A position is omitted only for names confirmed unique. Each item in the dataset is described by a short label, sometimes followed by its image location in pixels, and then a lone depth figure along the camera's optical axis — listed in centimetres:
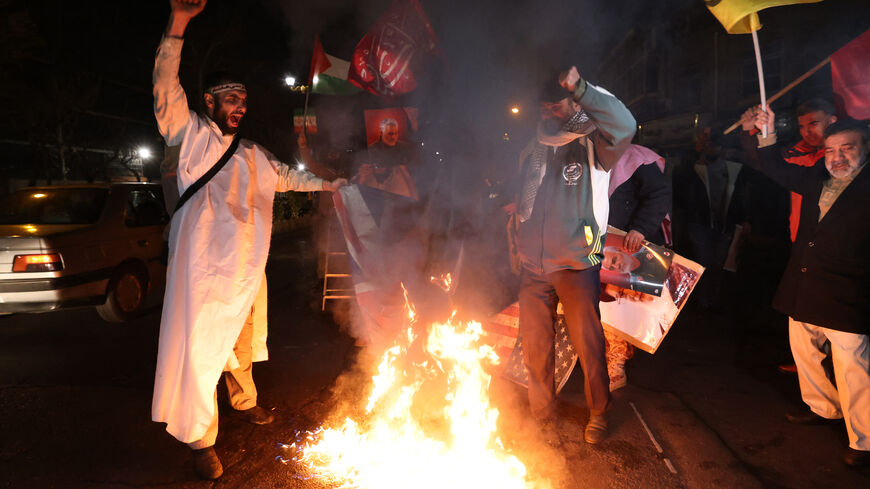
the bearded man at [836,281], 278
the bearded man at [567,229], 290
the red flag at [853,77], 340
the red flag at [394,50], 521
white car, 500
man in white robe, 254
